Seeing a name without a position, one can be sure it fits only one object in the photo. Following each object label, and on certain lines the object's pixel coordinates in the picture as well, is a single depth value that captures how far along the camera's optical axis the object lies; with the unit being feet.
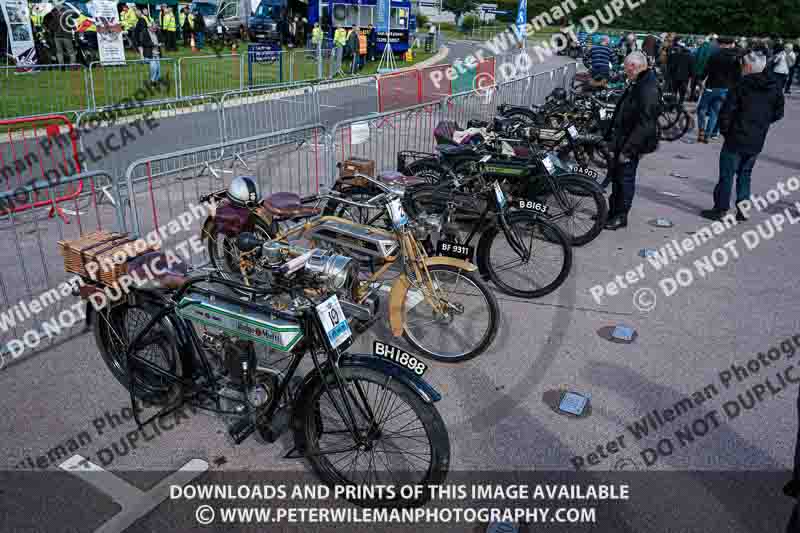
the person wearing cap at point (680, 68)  49.14
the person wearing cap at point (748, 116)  21.86
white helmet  15.69
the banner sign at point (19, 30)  49.52
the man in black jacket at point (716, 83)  36.86
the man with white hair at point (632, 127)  20.63
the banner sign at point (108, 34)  49.93
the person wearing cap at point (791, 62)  62.08
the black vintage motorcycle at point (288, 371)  9.25
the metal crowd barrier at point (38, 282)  14.24
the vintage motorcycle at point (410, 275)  13.55
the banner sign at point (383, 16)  79.15
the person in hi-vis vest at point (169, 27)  74.95
